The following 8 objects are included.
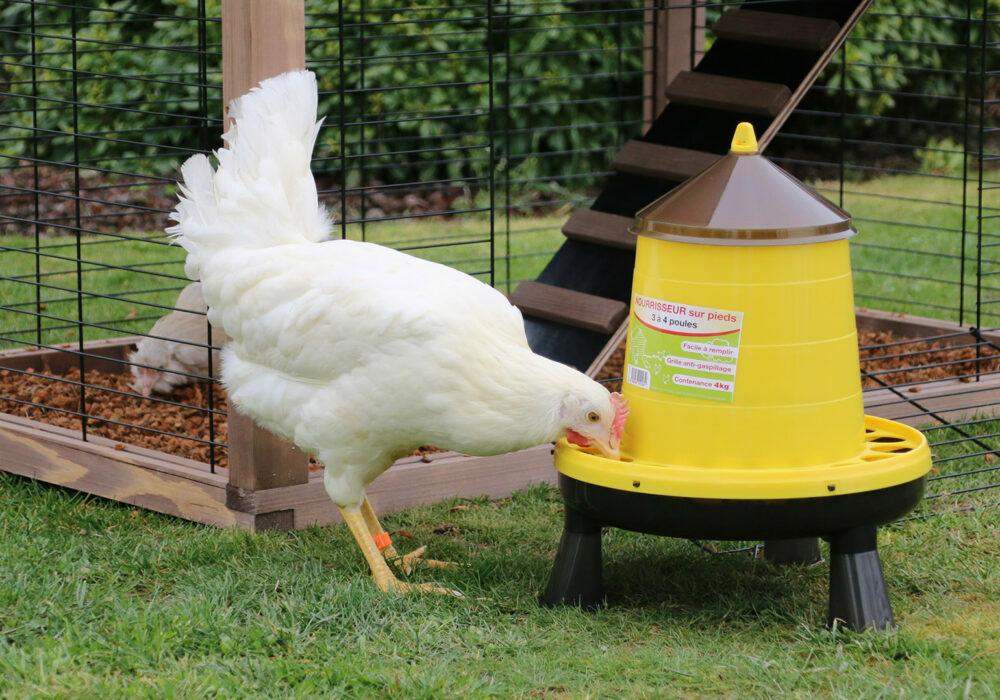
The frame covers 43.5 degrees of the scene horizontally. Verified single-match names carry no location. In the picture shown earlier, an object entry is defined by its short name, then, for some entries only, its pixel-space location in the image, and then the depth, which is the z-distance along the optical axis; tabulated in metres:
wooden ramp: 4.71
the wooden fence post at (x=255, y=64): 3.77
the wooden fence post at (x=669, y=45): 6.09
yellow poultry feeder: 3.11
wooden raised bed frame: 4.02
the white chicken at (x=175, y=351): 5.24
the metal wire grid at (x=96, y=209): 4.92
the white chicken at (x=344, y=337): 3.31
